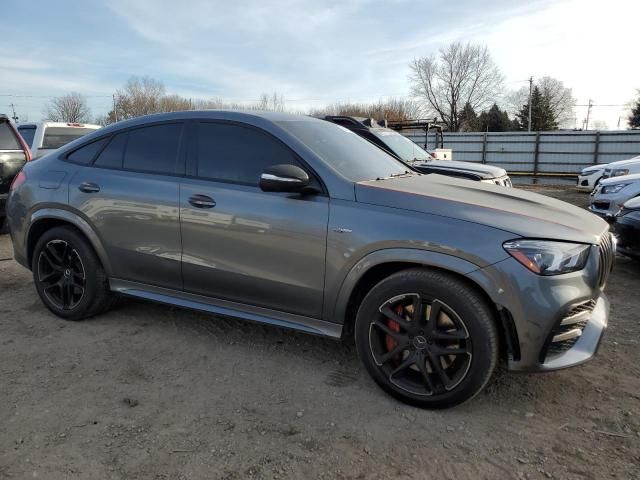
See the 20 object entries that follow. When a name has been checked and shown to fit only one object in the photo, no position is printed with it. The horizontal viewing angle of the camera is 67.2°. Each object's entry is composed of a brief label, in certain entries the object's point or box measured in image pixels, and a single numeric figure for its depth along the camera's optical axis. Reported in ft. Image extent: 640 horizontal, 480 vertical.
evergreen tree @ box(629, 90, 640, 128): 159.53
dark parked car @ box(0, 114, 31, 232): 21.13
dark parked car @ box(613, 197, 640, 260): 16.33
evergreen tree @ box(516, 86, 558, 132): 186.19
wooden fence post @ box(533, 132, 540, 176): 75.77
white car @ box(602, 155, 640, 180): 36.41
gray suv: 8.10
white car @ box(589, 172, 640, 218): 22.30
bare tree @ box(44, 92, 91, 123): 207.00
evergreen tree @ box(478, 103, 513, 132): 173.78
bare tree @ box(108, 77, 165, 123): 173.58
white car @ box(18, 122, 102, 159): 28.37
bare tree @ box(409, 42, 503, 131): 173.06
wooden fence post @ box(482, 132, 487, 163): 77.97
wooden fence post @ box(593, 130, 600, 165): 72.46
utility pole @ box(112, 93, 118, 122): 184.85
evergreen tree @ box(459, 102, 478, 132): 171.12
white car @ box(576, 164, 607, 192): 44.32
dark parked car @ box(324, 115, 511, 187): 23.49
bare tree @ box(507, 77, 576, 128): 193.26
